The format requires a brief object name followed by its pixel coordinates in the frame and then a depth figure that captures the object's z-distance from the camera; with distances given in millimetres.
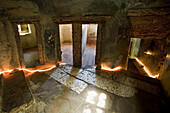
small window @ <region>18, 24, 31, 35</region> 9070
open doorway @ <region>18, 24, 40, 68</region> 7233
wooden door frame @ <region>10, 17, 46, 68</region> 4498
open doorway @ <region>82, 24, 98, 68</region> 7324
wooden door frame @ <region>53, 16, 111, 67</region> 4523
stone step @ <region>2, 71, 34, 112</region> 2747
